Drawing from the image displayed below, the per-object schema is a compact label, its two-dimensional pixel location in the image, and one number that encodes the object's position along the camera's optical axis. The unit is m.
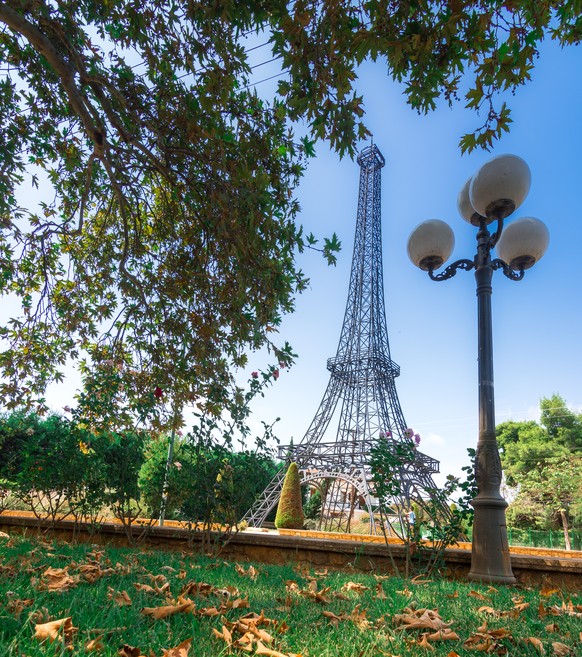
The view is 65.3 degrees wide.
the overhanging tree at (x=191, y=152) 2.68
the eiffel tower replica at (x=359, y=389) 16.81
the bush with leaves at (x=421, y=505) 4.01
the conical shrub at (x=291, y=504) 14.15
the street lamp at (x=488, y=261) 3.52
